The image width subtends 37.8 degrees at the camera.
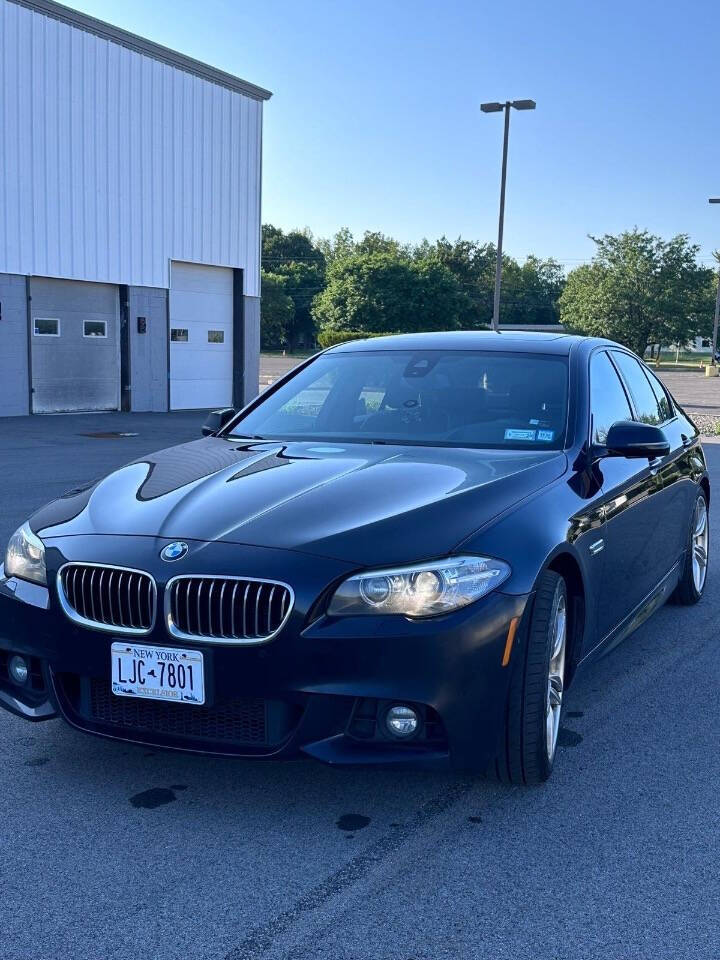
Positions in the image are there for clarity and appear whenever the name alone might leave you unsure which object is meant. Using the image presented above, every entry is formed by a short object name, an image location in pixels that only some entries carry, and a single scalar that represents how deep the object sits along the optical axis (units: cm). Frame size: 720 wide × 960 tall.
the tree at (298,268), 10075
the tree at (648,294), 7738
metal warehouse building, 1925
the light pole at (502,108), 2545
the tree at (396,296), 8350
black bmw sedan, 306
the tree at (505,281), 10494
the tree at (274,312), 9112
